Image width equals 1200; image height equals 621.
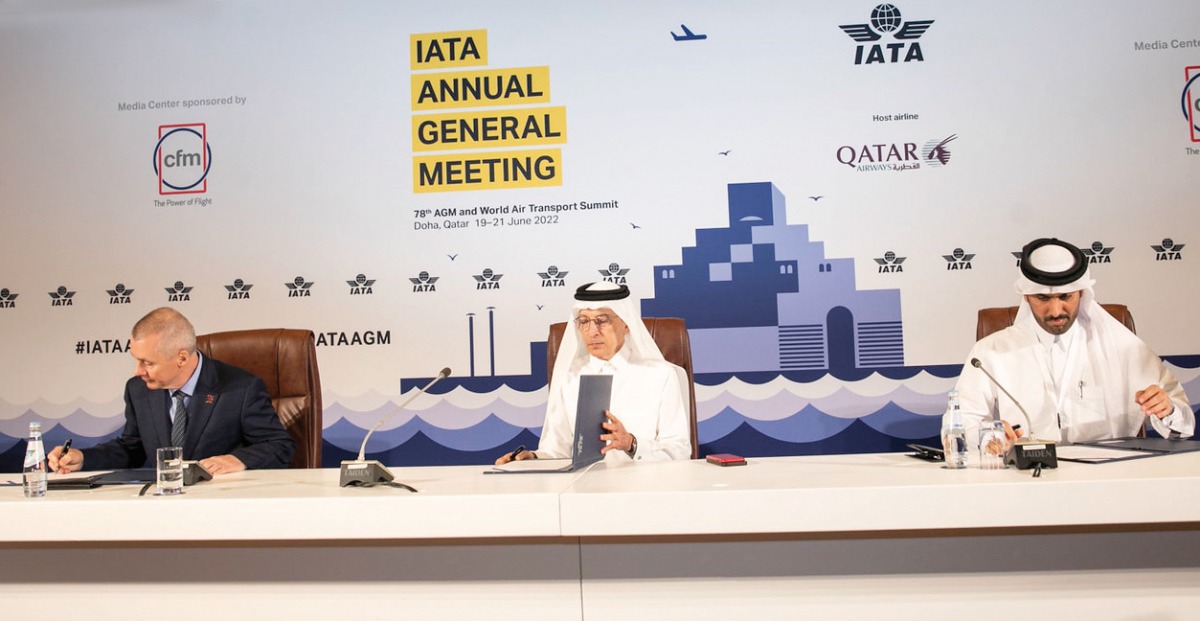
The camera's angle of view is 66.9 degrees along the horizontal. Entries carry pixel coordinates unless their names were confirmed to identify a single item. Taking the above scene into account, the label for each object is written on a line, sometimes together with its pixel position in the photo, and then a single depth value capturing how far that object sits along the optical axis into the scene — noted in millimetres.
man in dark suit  3021
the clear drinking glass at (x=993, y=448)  1963
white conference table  1655
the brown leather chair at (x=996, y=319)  3371
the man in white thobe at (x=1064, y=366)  3053
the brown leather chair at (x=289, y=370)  3242
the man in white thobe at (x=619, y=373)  3387
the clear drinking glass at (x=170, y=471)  2006
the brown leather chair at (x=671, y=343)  3484
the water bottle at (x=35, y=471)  2037
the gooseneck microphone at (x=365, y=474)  2064
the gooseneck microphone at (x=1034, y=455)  1858
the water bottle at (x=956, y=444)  1987
